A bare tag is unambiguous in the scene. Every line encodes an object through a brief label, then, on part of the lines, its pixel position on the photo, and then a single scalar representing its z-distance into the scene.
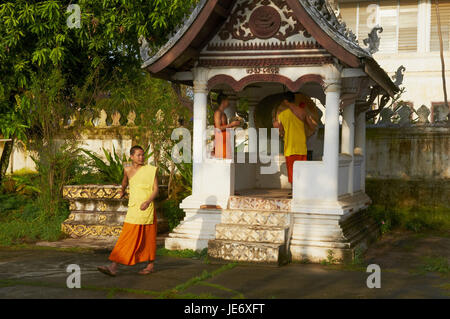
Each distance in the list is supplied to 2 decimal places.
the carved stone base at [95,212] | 11.59
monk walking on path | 8.04
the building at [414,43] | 21.50
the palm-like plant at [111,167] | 12.65
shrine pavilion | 9.45
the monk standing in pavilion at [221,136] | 10.70
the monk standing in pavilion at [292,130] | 10.62
